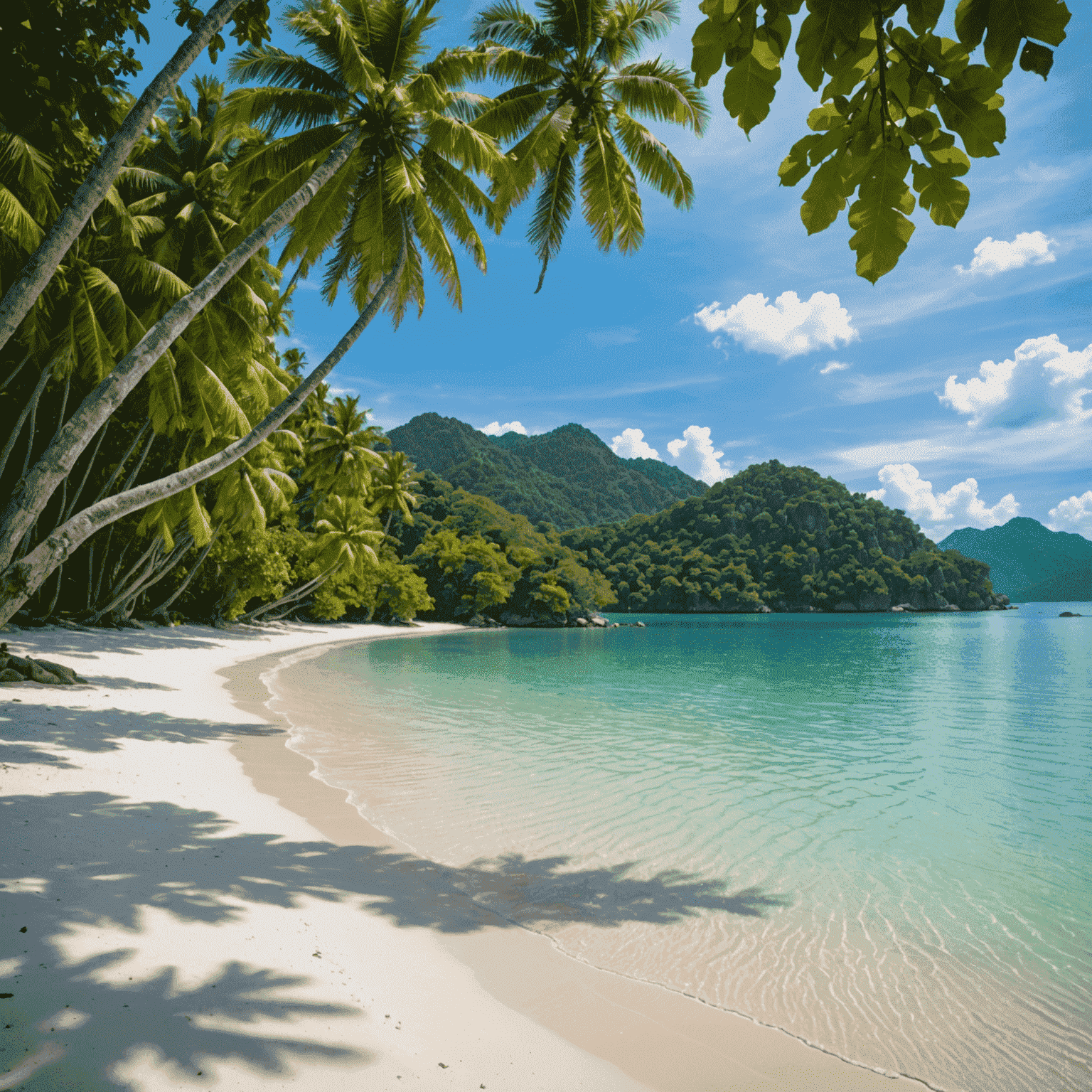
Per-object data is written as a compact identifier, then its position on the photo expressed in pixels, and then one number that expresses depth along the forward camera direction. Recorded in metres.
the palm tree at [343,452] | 33.38
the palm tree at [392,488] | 44.74
